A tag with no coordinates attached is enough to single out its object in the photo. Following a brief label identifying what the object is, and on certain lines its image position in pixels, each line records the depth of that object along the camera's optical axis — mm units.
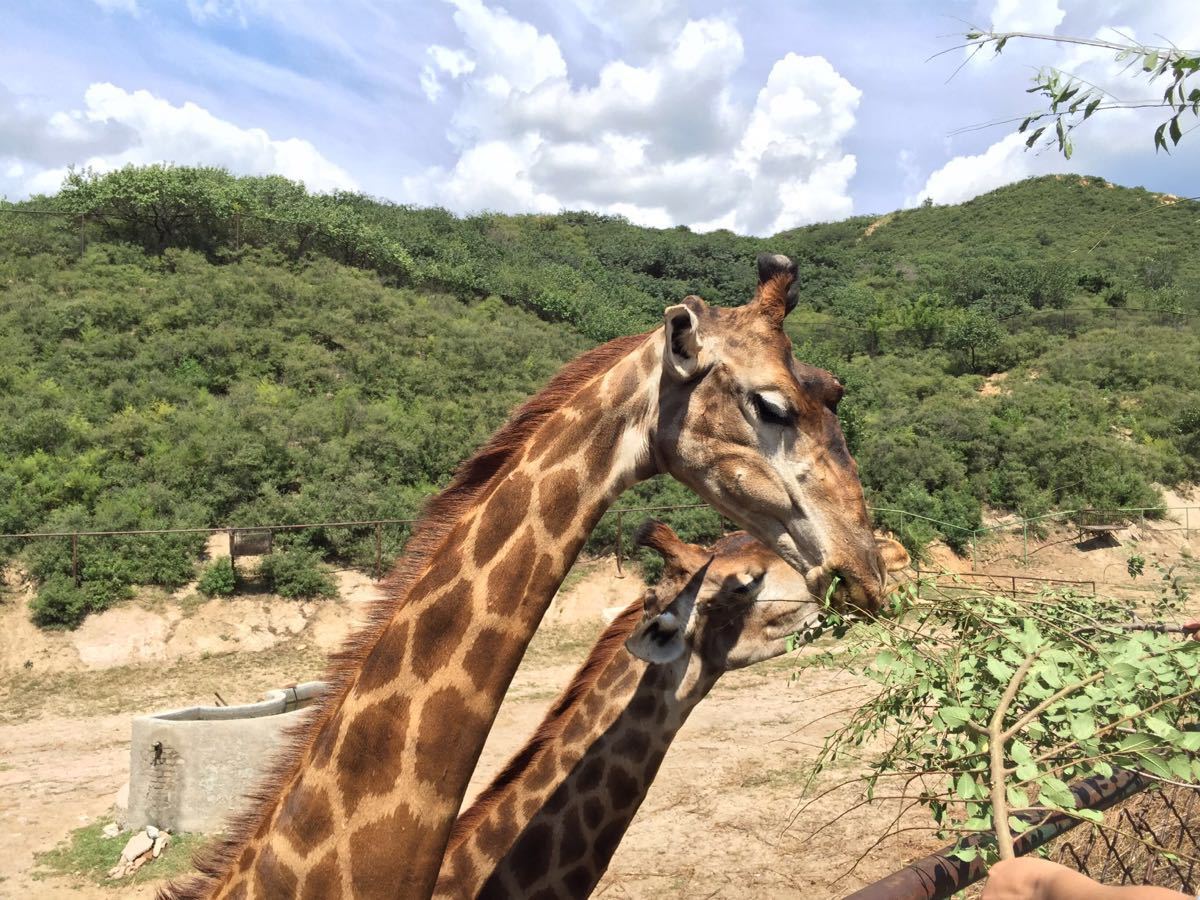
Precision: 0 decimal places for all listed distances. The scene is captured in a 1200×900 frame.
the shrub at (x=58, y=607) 12875
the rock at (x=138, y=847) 7102
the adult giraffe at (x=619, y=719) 3406
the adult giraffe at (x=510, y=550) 2250
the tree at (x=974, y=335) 33469
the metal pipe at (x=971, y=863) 2002
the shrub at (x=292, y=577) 14672
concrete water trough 7508
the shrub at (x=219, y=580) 14156
